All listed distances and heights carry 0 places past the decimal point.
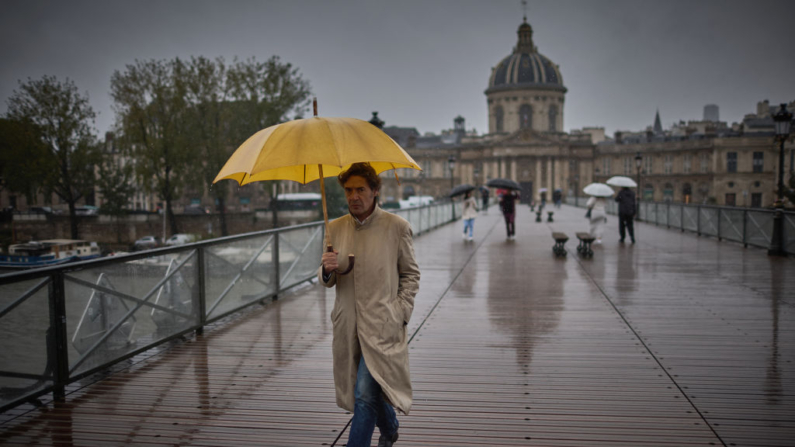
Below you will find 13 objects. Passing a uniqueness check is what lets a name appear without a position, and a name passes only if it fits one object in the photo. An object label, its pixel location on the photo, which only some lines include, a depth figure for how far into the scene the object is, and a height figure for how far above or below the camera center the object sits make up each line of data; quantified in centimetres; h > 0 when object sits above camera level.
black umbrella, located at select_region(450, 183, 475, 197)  2103 +9
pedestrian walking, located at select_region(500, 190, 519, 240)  1972 -55
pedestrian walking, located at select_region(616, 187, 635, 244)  1697 -49
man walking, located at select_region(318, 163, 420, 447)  319 -67
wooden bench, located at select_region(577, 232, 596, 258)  1455 -150
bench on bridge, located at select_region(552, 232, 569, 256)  1471 -143
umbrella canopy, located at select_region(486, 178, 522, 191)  2094 +33
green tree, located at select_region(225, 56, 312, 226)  4028 +756
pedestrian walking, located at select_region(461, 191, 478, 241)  1933 -68
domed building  9981 +1807
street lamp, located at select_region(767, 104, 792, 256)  1389 -51
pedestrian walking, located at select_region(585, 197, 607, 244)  1677 -87
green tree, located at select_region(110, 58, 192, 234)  3806 +512
